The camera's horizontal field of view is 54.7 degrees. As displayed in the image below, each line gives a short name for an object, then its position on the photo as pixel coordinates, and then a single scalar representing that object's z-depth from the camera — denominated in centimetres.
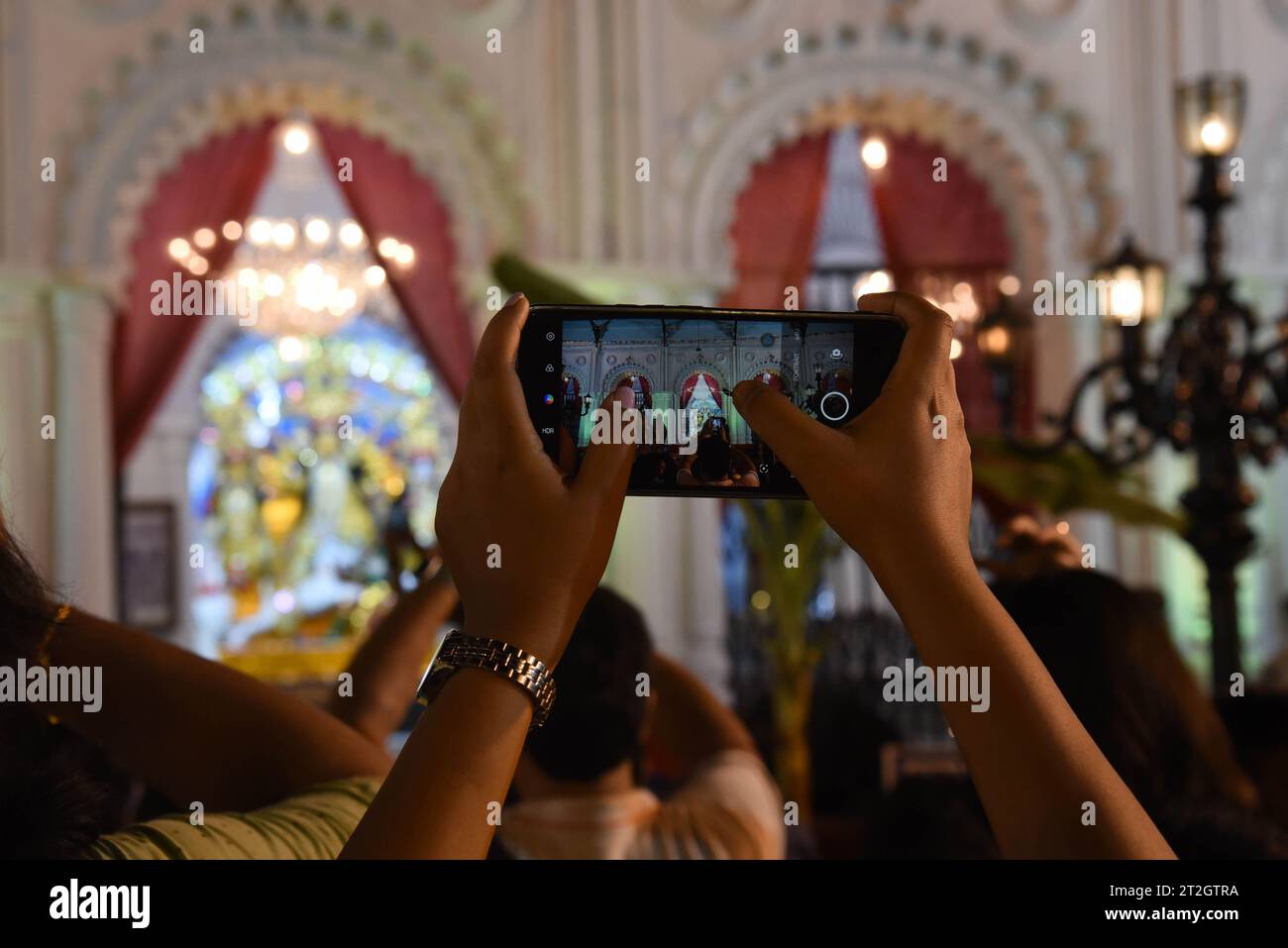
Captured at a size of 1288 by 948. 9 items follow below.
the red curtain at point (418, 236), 592
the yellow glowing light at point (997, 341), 406
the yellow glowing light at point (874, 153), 601
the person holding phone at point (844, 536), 60
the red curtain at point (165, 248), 578
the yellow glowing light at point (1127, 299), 369
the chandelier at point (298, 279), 745
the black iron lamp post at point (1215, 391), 340
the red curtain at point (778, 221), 622
